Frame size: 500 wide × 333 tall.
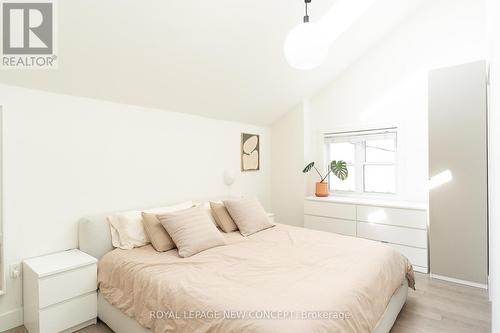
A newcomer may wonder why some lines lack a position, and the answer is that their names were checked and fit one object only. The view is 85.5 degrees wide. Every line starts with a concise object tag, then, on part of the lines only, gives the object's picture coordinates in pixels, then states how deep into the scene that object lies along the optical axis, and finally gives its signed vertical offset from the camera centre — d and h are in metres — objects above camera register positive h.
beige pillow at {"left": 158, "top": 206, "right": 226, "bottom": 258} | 2.23 -0.57
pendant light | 1.86 +0.84
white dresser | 3.12 -0.72
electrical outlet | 2.08 -0.81
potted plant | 3.98 -0.10
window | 3.84 +0.12
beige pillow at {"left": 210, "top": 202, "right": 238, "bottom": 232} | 2.92 -0.57
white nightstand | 1.88 -0.93
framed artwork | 4.18 +0.22
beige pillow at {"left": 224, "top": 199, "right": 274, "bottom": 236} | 2.88 -0.55
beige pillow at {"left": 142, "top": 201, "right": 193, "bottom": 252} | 2.32 -0.59
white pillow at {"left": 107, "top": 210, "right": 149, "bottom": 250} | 2.39 -0.59
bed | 1.36 -0.72
